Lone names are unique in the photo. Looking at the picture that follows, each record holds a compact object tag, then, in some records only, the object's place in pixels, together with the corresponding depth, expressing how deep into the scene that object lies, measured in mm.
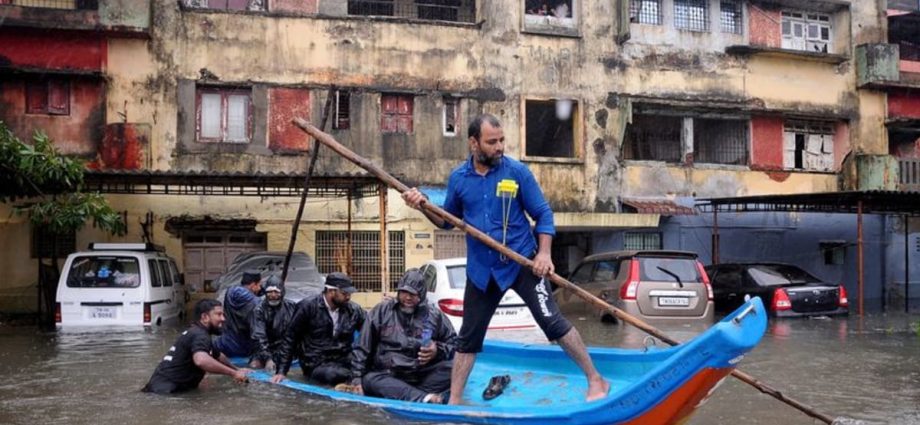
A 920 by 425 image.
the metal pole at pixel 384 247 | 15445
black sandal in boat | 7340
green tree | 15414
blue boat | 5262
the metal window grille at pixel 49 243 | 19547
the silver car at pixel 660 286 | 14523
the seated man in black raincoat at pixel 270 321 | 9125
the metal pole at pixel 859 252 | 18688
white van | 14641
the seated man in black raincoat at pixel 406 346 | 7562
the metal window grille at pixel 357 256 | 21031
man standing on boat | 6230
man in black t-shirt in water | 8188
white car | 11812
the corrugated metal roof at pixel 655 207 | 22312
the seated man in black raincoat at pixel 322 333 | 8703
